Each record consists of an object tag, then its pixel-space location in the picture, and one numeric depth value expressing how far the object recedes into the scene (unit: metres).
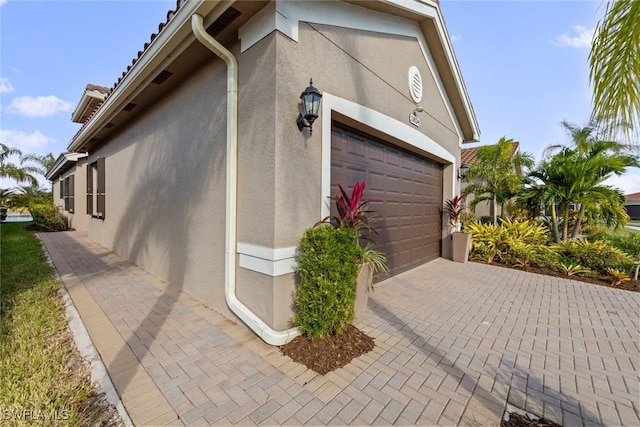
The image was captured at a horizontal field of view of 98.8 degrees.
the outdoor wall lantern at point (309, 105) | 3.18
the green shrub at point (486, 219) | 14.35
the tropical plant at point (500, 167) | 10.96
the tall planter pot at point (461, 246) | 7.92
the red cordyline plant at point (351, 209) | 3.51
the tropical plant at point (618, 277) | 6.00
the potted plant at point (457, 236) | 7.95
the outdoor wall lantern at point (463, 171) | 8.85
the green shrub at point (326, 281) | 2.93
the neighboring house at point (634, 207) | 39.62
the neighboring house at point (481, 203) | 15.97
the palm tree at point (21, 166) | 14.20
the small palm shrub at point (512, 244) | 7.58
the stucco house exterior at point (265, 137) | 3.18
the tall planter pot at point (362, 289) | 3.53
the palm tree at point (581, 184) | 8.06
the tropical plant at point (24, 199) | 15.48
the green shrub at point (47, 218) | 12.75
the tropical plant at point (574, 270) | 6.75
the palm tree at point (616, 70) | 1.98
